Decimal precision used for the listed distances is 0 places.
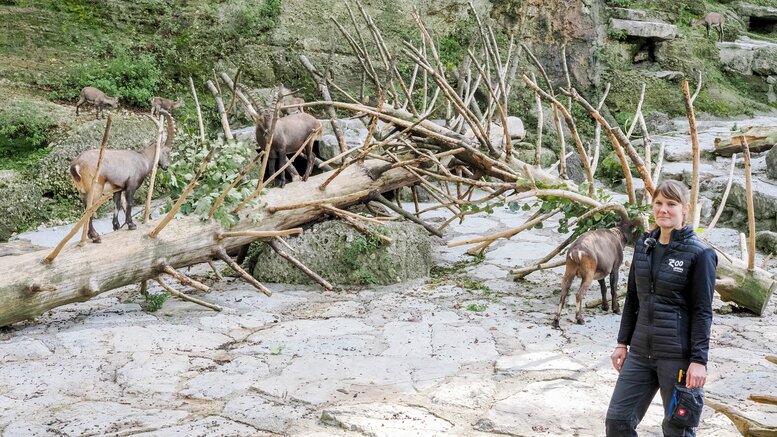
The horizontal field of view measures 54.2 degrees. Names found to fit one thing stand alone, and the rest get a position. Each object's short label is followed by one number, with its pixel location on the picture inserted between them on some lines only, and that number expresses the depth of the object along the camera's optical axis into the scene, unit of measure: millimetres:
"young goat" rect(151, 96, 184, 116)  10109
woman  3193
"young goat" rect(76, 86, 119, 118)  10023
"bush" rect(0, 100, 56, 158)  9586
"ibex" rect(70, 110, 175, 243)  5637
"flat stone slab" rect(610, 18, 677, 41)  13625
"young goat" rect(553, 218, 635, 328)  5805
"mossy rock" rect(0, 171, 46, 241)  8875
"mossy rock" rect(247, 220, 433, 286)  7020
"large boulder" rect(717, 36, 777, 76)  14625
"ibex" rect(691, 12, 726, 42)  14992
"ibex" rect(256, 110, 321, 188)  6906
